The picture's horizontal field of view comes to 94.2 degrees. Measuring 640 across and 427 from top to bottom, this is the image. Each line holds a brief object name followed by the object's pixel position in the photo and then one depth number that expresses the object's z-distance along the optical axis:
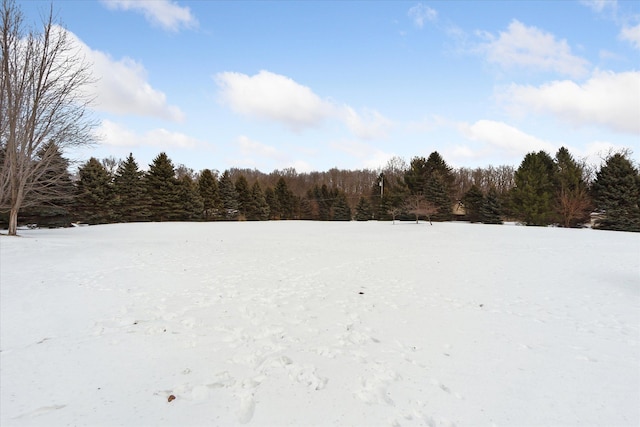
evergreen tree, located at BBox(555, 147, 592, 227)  28.66
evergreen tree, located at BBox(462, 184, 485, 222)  36.83
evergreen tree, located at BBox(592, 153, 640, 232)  26.94
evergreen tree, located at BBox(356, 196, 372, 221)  46.09
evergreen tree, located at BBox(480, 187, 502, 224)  33.62
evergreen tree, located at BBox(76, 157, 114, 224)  26.12
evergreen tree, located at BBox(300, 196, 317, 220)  49.75
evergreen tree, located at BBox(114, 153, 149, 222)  28.94
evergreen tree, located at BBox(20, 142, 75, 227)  22.59
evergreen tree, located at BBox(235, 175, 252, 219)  40.44
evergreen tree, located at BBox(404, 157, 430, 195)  41.72
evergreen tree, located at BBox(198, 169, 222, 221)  36.41
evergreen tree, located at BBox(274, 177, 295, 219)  46.62
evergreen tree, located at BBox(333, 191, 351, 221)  47.34
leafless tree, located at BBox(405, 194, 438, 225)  27.97
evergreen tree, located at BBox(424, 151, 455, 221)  38.16
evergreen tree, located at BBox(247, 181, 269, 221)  40.75
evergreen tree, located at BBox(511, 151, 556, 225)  31.19
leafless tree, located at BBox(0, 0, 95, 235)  11.91
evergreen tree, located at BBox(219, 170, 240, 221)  38.09
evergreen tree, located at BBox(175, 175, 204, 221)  32.81
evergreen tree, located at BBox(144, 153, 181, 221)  31.58
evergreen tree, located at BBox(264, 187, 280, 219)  44.84
